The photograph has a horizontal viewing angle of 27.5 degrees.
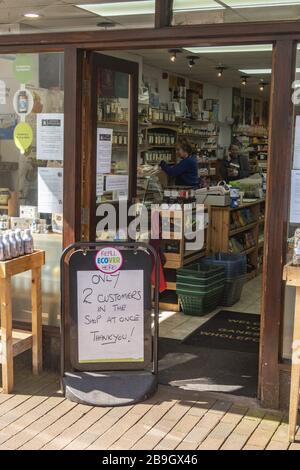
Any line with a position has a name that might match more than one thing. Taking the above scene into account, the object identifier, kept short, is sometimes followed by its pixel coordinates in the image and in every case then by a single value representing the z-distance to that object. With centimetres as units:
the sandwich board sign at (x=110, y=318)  408
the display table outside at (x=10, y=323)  407
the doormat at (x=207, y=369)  430
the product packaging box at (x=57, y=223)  456
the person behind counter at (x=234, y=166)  1303
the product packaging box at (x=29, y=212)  466
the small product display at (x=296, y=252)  361
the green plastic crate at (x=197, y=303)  607
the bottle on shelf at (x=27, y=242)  431
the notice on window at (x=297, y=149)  381
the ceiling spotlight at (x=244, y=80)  1277
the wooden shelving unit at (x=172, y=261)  636
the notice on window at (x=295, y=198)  384
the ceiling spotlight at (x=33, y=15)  428
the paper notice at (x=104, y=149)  465
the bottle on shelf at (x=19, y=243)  424
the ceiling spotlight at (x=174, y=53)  898
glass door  454
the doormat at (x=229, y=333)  522
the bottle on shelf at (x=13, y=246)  416
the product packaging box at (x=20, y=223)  471
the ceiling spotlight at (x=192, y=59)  971
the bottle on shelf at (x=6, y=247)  410
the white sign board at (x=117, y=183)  488
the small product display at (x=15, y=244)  410
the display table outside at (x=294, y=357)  349
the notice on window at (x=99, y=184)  468
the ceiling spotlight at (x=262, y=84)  1371
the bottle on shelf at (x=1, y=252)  408
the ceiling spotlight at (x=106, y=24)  407
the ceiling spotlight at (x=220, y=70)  1117
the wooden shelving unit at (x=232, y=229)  718
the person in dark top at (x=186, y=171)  816
